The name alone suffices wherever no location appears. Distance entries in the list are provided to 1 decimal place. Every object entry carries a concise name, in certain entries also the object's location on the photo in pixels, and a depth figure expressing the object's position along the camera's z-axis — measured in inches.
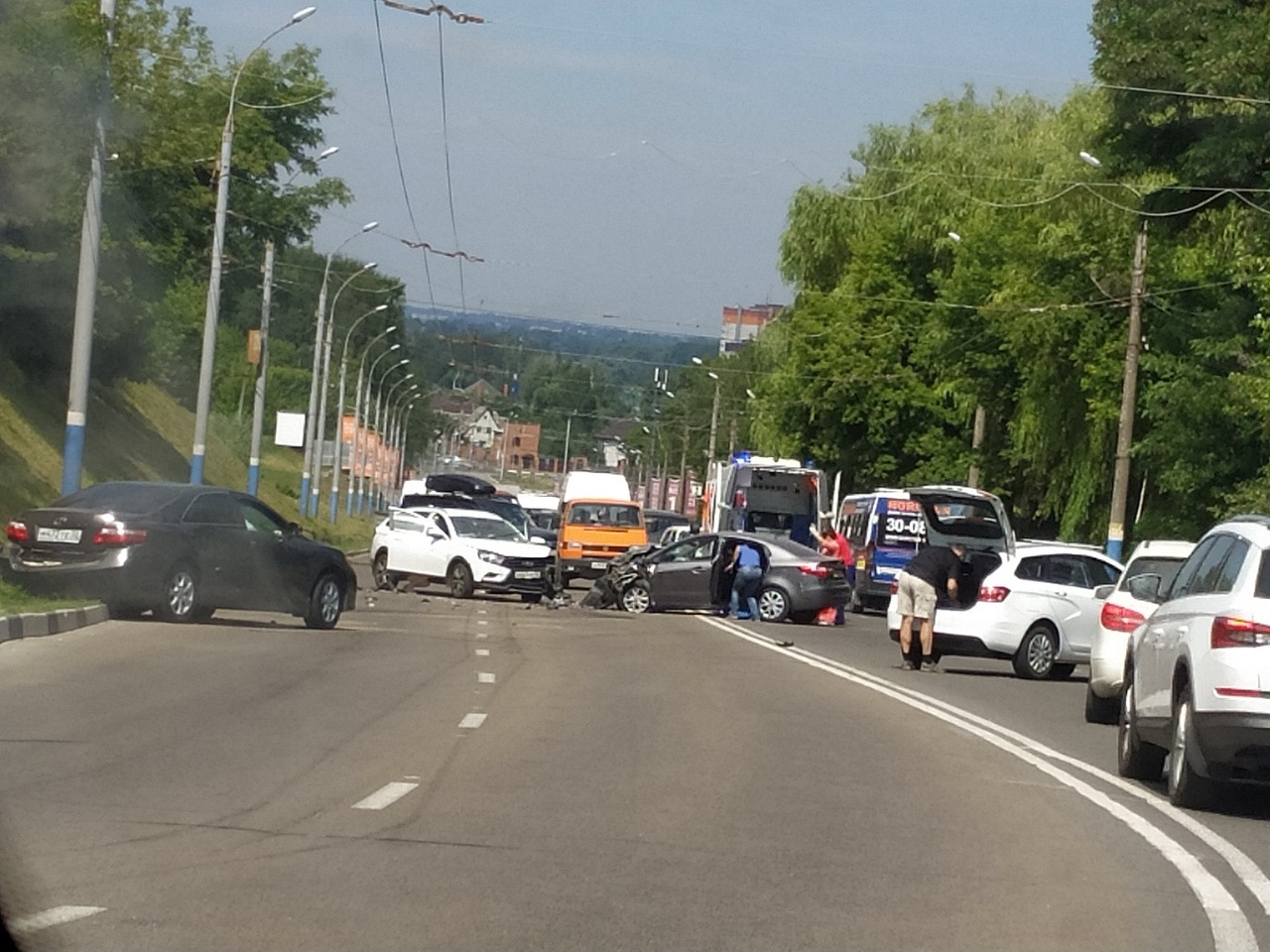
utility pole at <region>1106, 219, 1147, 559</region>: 1596.9
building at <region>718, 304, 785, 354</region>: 6891.2
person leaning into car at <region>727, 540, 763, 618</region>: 1371.8
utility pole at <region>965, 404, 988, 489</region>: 2222.7
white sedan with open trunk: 973.8
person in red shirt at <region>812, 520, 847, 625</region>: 1403.8
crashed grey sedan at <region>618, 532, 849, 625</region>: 1366.9
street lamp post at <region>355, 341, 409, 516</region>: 4015.8
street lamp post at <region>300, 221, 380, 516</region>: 2603.3
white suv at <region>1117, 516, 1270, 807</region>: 454.9
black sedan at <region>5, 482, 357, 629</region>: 884.0
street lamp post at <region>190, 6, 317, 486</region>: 1590.8
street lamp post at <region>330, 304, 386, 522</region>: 3201.3
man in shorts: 944.3
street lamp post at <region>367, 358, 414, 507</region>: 4360.2
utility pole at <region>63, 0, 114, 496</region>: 1091.3
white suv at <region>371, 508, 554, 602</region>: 1478.2
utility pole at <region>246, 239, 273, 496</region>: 2037.4
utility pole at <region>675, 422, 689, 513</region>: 5119.1
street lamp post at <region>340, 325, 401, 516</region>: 3604.8
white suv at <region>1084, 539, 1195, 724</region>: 717.3
